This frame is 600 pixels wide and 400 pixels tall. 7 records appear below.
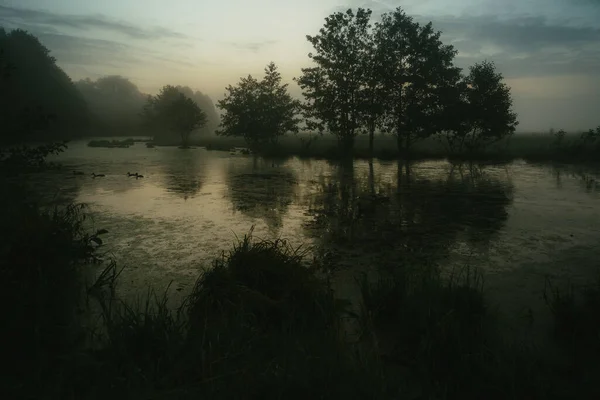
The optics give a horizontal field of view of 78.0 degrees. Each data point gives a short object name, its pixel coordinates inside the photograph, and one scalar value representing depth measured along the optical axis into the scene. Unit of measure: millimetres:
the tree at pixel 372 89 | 24641
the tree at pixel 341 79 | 24922
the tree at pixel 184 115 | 44469
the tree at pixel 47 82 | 49938
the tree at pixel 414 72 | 23953
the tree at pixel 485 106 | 23281
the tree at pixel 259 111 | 33000
